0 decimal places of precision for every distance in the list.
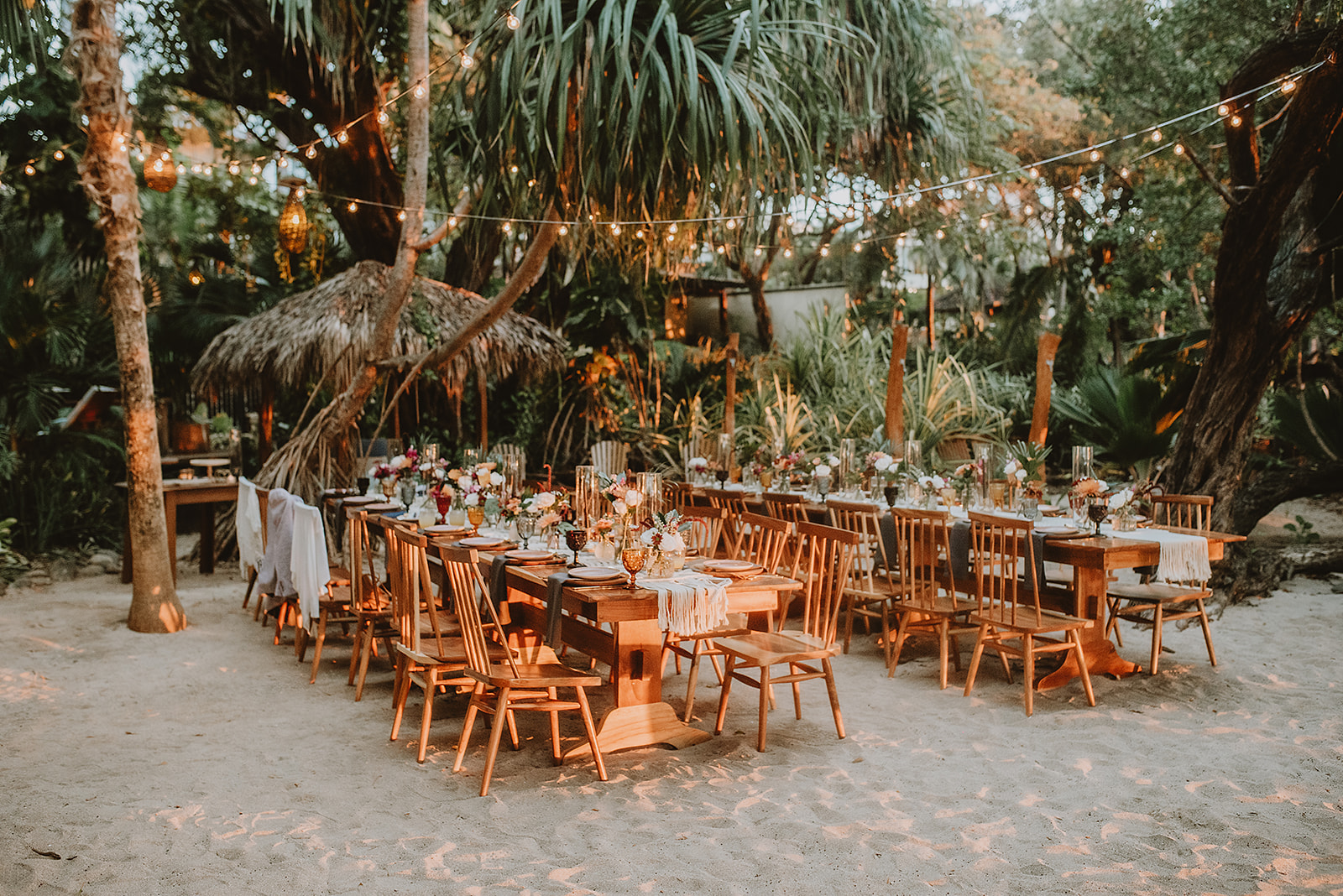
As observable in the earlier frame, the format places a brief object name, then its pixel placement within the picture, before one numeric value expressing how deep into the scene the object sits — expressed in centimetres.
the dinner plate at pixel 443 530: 555
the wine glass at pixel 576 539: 441
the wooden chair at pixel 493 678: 381
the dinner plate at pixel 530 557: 456
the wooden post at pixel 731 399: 963
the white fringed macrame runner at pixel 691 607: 399
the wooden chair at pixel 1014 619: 480
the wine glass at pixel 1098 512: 510
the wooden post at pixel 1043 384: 834
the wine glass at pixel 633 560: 409
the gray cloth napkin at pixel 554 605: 399
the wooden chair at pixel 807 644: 424
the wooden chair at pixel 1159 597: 533
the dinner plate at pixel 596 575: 415
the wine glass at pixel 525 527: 493
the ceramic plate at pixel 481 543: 503
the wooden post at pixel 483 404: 960
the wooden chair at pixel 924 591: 523
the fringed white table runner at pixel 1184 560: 504
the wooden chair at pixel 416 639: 415
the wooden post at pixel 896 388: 883
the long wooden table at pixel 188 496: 790
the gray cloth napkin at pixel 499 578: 452
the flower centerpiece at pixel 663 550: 424
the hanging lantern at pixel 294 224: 758
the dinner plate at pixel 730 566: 442
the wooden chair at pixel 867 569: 566
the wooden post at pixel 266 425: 962
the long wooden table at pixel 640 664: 416
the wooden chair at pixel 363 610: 512
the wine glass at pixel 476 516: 567
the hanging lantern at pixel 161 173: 630
